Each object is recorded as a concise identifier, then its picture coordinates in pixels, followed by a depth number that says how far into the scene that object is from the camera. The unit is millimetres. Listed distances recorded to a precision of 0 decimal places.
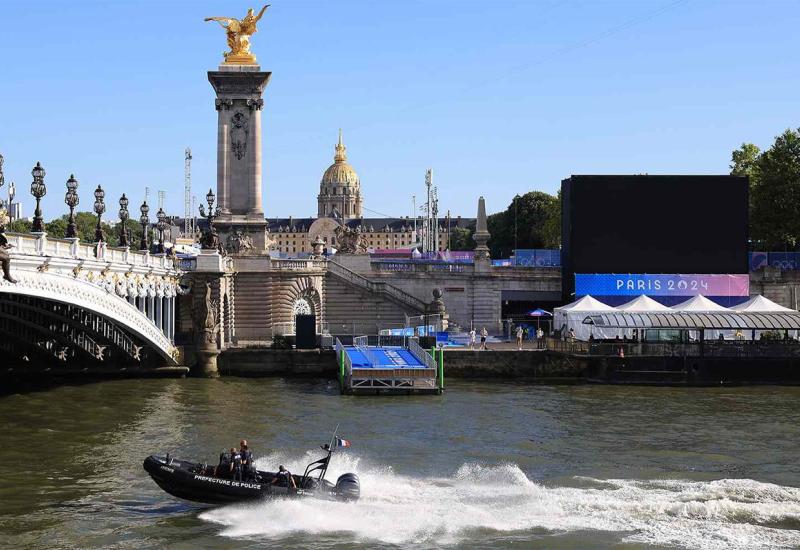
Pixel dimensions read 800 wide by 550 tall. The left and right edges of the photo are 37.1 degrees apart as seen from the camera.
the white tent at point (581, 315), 78562
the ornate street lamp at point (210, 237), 78688
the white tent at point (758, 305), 80625
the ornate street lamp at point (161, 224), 76938
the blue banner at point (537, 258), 99800
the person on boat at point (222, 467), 38625
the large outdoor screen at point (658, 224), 87875
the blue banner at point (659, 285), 87312
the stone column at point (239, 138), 88688
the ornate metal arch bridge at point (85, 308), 49562
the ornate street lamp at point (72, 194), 52197
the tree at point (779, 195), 100500
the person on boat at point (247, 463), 38656
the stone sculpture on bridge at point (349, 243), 95375
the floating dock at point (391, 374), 66438
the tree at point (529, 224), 138250
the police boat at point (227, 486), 38000
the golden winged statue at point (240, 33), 89938
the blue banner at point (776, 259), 97875
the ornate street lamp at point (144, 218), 73500
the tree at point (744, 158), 121375
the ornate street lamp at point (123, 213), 60656
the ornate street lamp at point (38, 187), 47719
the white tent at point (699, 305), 80375
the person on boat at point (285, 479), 38375
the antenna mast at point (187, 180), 184250
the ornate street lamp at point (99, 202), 56884
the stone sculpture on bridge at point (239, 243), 86625
